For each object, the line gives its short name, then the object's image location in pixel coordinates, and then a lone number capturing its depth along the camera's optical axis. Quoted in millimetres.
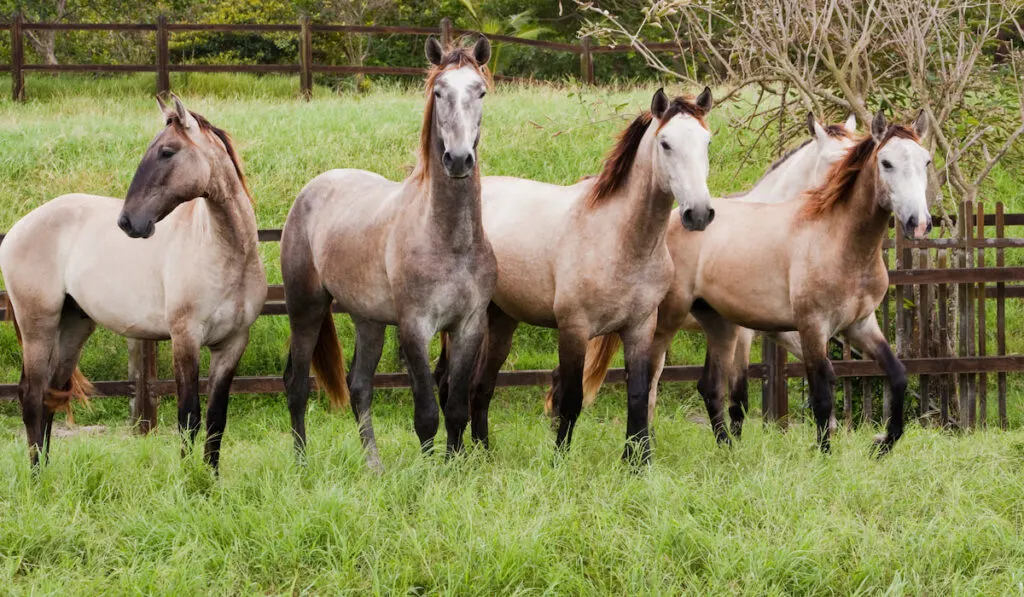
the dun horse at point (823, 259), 11914
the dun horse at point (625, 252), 11062
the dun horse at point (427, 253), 10371
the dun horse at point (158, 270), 11109
